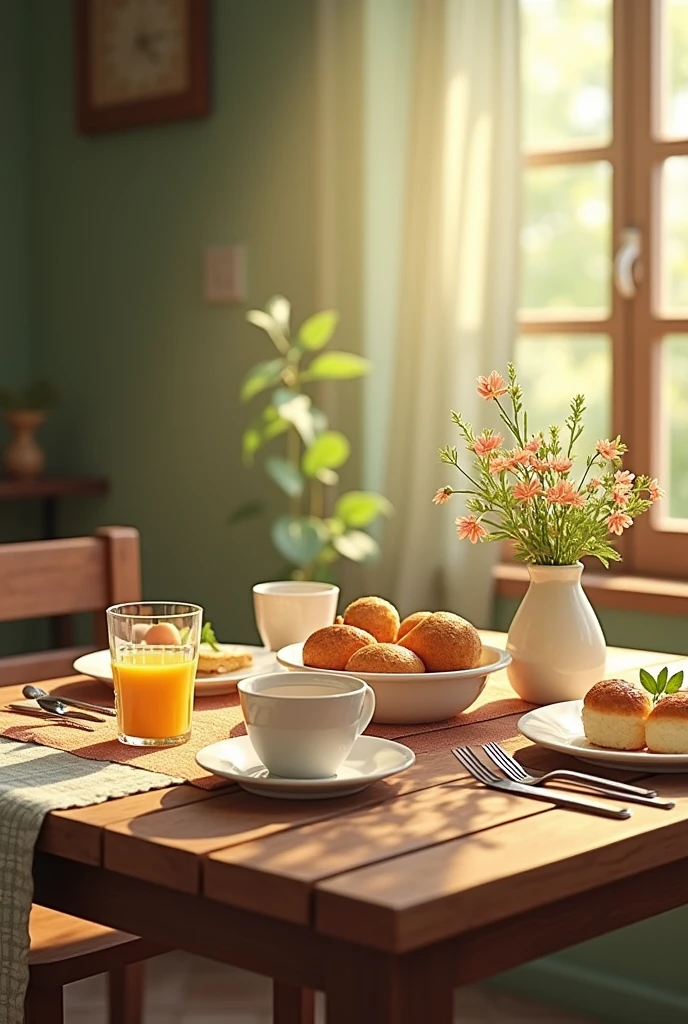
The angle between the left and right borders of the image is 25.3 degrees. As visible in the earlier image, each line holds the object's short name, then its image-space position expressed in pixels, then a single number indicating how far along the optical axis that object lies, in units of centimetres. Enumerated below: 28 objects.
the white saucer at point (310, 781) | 125
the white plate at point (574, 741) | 134
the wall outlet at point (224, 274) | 315
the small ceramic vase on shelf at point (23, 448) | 337
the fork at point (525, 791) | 123
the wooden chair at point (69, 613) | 172
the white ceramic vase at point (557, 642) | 164
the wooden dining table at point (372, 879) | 104
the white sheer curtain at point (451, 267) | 279
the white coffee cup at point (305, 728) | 126
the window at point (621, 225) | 276
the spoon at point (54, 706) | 162
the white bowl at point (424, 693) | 151
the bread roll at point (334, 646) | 156
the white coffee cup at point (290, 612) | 181
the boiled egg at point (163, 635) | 149
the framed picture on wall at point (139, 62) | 315
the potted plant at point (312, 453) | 283
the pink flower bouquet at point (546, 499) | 157
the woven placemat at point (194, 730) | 139
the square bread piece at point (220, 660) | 173
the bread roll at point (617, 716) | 138
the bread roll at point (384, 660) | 153
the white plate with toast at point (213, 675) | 170
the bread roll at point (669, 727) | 136
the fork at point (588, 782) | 126
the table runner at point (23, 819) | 126
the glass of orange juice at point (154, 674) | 146
